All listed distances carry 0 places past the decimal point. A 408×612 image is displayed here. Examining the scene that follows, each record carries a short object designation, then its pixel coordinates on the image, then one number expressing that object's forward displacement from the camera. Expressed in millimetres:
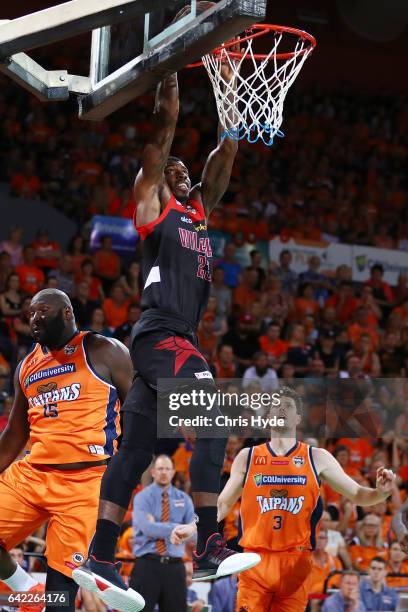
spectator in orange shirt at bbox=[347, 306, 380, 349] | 15141
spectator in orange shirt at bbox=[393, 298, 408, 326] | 15981
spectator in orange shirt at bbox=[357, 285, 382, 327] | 15742
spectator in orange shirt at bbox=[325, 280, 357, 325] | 15789
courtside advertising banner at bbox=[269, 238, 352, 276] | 15938
